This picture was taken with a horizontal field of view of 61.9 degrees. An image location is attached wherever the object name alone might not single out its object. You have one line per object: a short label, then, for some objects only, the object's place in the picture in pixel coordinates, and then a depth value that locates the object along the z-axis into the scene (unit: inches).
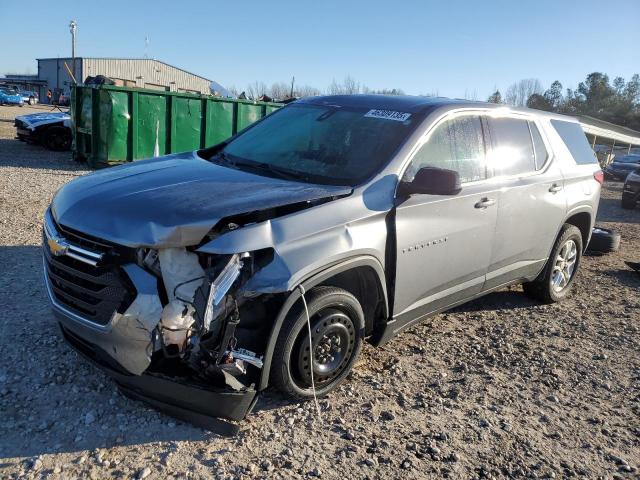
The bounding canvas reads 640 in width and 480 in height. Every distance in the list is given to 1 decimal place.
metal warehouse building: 2628.0
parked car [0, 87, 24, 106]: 1823.3
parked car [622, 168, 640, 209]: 593.8
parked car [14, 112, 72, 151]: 649.6
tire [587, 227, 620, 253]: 325.4
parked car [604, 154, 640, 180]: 981.8
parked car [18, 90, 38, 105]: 2155.0
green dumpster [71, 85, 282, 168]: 517.7
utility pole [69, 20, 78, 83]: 2136.7
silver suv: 109.6
